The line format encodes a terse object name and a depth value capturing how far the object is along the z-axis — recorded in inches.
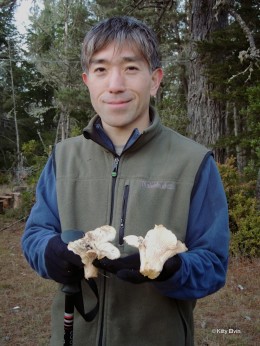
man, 66.0
